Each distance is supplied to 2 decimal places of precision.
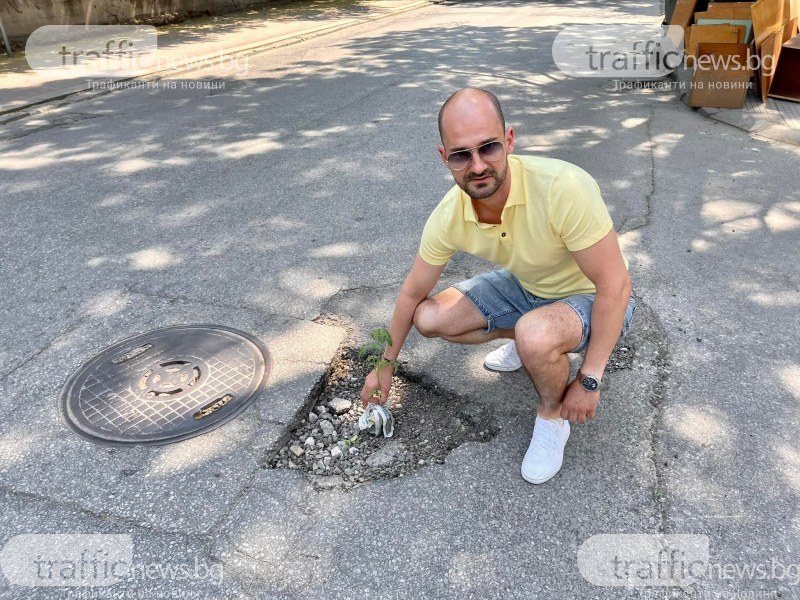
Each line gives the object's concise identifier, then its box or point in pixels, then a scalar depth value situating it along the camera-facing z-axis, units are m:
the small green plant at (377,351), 2.62
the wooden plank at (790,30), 6.89
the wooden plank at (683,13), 8.33
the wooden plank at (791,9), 6.82
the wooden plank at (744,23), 6.90
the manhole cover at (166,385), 2.63
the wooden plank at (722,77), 6.57
